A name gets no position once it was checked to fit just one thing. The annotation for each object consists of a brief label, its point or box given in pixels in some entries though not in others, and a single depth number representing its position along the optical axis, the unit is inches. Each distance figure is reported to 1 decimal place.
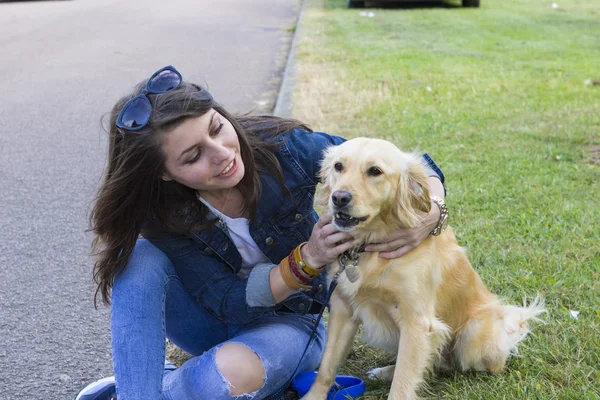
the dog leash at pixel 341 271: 102.8
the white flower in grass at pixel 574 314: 120.5
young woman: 98.4
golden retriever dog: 97.0
